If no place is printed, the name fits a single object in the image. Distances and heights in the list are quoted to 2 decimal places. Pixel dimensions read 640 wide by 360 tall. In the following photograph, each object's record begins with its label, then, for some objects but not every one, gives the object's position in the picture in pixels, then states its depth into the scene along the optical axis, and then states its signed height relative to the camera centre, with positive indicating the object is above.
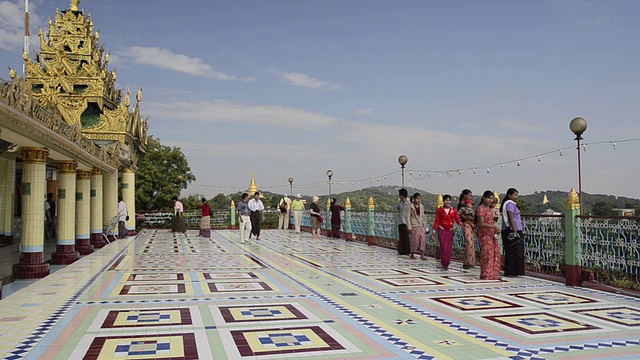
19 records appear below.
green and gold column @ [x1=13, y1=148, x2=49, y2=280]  7.90 -0.12
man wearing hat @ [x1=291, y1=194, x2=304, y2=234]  20.16 -0.32
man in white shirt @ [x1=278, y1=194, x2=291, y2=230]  22.12 -0.38
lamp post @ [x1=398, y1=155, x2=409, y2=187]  13.40 +1.08
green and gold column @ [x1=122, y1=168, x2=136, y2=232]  17.50 +0.51
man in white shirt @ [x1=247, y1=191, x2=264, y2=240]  14.91 -0.49
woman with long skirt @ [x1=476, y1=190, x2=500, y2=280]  7.79 -0.61
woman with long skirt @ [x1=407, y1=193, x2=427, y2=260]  10.27 -0.47
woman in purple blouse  7.74 -0.54
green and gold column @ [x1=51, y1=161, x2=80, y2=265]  9.76 -0.20
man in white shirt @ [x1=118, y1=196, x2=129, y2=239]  16.05 -0.44
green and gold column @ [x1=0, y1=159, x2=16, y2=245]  13.16 +0.19
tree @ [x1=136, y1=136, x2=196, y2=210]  27.80 +1.49
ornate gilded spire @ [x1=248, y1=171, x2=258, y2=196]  30.45 +0.98
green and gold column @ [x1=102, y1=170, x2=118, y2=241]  15.70 +0.28
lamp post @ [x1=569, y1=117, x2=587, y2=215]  8.13 +1.15
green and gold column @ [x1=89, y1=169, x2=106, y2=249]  13.09 -0.10
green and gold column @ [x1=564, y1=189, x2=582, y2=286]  7.15 -0.64
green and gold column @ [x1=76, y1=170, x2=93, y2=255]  11.27 -0.16
